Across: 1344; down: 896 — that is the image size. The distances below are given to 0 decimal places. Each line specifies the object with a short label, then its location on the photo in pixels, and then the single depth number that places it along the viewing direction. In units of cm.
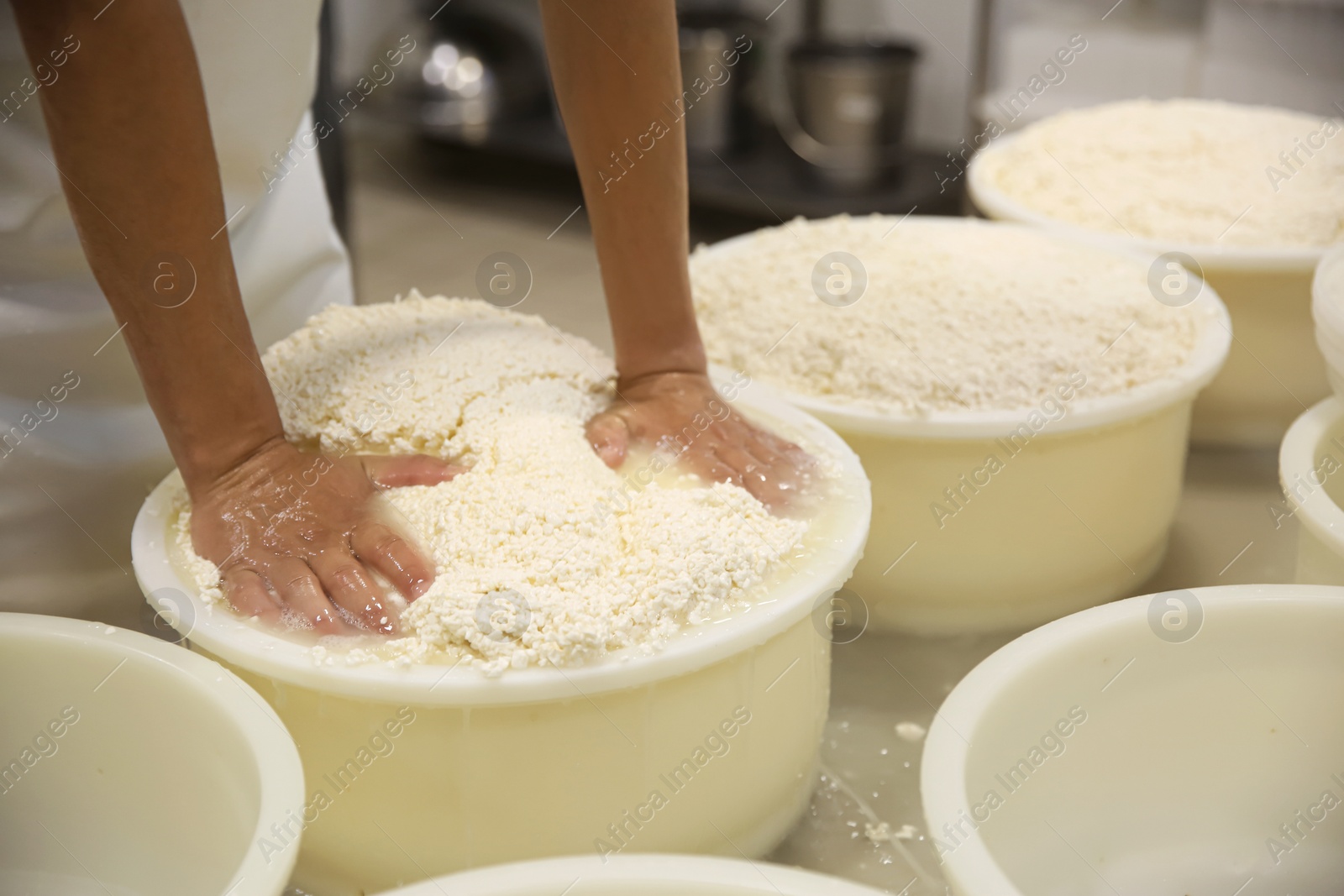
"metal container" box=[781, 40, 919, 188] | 241
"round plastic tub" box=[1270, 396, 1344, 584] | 81
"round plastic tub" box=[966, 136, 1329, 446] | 128
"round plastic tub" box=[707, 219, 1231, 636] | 102
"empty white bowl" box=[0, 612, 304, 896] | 65
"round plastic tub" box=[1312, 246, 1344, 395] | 95
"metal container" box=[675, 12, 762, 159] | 252
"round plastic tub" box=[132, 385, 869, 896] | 70
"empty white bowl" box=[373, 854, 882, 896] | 53
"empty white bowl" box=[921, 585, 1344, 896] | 66
